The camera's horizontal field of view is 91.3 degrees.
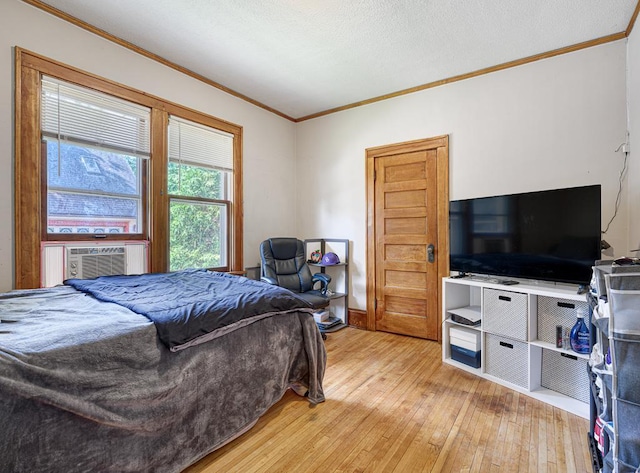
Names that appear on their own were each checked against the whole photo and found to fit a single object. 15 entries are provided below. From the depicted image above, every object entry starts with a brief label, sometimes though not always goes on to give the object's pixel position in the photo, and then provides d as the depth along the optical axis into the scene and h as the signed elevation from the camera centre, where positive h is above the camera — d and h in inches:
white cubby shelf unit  82.9 -31.6
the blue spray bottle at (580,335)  78.3 -25.6
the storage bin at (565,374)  82.4 -38.6
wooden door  130.0 +0.0
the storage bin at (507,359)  90.1 -37.5
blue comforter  58.1 -14.1
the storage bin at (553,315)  83.2 -22.0
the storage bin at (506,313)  89.4 -23.6
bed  41.8 -23.8
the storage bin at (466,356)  101.9 -40.9
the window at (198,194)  120.0 +17.4
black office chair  136.1 -14.9
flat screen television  83.7 -0.1
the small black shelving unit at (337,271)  154.2 -18.1
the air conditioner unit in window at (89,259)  89.4 -7.2
